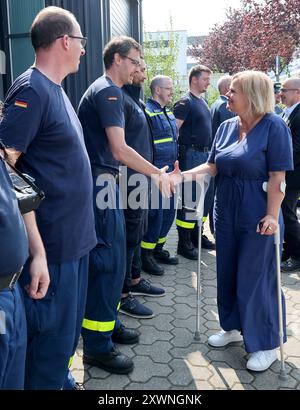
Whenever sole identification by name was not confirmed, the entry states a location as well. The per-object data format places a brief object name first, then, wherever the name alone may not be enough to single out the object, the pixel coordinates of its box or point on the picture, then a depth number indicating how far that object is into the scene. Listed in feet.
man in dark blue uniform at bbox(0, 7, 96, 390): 6.19
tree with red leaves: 30.86
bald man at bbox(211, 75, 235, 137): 19.12
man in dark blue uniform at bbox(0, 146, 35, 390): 4.58
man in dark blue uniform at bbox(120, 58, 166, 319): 10.77
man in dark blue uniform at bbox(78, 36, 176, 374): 9.07
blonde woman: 9.29
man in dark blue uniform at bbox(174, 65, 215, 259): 17.52
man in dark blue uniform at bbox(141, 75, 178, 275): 15.89
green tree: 50.49
